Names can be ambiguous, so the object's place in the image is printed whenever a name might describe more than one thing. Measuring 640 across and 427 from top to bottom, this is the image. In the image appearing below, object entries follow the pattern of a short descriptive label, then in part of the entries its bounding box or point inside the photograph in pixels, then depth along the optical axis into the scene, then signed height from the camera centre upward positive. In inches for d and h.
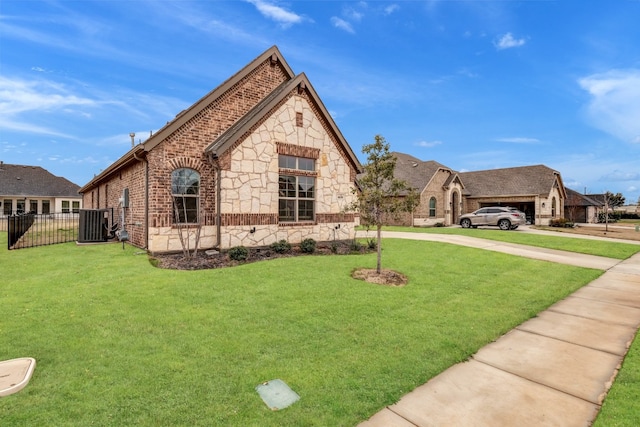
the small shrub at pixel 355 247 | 495.3 -55.9
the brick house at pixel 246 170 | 421.7 +60.6
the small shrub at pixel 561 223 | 1179.3 -36.0
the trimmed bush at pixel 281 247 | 454.2 -51.4
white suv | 993.5 -16.1
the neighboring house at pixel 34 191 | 1507.1 +88.4
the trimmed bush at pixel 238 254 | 401.1 -54.6
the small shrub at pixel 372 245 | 524.6 -55.1
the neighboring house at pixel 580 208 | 1631.4 +31.3
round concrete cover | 133.6 -75.3
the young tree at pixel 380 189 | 345.4 +26.2
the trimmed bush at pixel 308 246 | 473.1 -52.3
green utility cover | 127.6 -77.5
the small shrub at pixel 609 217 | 1729.8 -17.4
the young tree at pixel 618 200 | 2121.1 +99.7
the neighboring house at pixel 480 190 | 1198.9 +95.6
